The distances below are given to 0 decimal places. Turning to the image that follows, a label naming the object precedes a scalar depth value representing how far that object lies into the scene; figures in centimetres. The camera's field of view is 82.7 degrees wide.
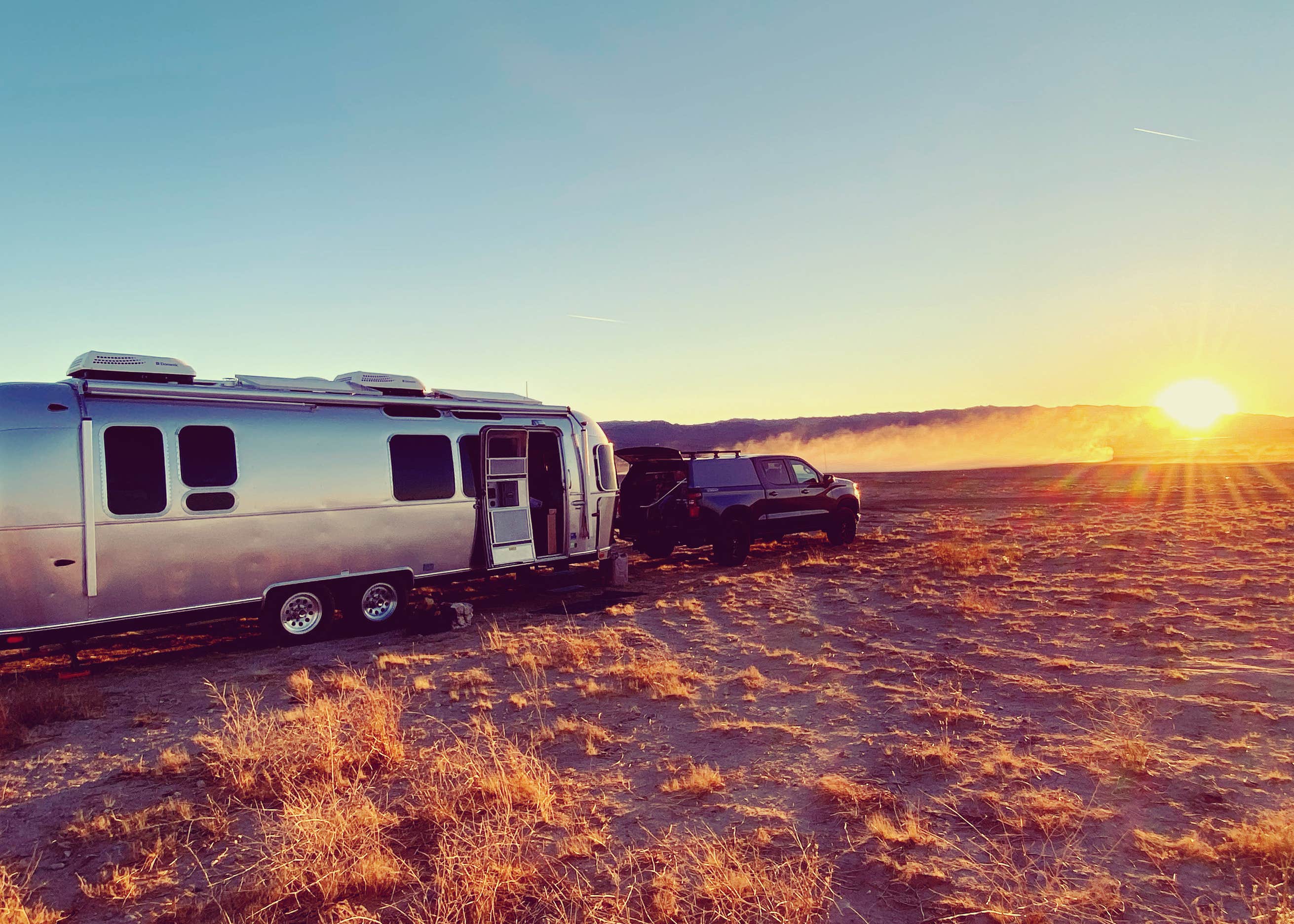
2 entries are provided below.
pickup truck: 1452
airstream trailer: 730
